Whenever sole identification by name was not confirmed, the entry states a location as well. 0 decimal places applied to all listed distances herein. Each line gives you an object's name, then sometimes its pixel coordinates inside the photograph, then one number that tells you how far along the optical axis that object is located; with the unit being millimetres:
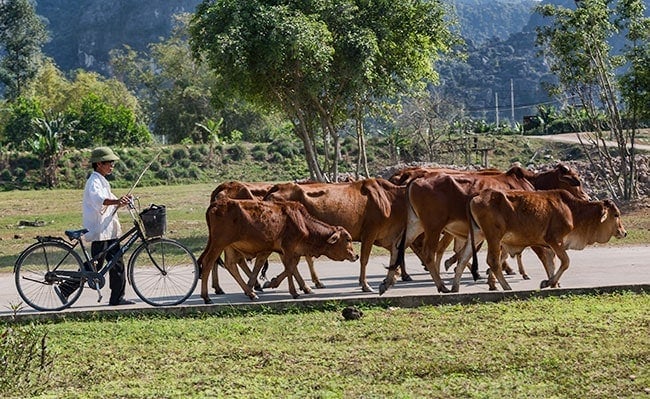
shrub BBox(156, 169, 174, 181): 52281
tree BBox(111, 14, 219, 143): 70625
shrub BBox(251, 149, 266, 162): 56000
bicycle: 11703
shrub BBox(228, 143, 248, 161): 56469
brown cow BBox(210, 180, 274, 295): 13076
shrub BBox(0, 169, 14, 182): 52878
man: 11906
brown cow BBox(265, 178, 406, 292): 13625
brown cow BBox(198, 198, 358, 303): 12188
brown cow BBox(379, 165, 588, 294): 13031
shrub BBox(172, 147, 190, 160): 56062
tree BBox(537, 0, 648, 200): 25328
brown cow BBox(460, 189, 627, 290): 12281
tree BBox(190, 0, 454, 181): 20984
